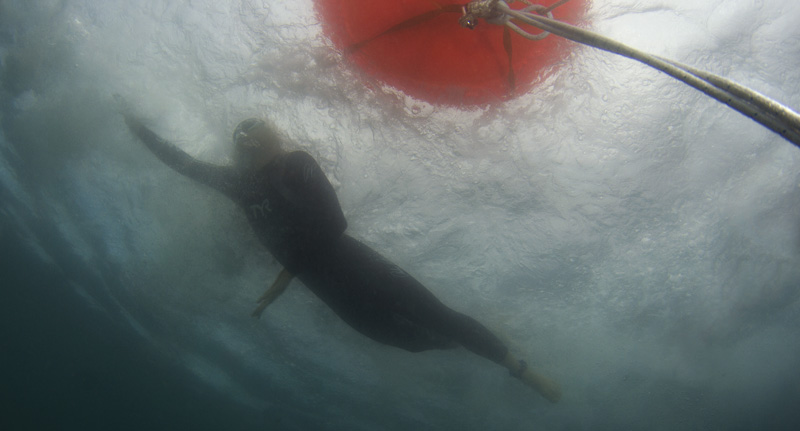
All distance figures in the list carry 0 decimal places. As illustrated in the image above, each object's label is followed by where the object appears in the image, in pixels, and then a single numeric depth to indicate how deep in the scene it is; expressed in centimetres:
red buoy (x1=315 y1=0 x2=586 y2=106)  274
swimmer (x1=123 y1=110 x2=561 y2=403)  418
